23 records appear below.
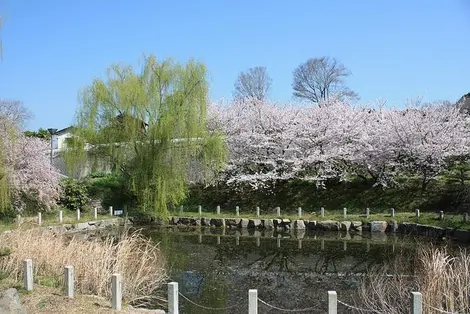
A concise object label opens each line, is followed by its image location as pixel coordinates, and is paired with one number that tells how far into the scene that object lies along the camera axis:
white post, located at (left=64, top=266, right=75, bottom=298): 6.80
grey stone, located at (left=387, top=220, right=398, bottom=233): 16.80
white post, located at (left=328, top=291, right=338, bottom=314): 6.12
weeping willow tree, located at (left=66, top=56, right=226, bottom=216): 19.48
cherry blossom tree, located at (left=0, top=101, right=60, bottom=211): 18.14
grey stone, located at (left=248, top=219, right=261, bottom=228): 18.62
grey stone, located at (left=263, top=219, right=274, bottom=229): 18.44
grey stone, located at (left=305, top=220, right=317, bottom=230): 17.75
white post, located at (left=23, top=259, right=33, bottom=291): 7.04
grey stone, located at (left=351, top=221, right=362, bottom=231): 17.28
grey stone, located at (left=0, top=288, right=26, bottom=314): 5.64
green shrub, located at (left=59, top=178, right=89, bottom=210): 20.98
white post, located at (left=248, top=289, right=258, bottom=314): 6.17
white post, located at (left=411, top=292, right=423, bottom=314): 5.68
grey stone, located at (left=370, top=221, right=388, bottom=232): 17.00
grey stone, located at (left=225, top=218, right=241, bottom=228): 18.91
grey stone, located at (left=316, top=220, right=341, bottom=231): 17.34
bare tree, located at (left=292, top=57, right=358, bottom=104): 39.84
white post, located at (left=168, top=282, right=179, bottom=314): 6.57
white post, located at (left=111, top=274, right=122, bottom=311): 6.47
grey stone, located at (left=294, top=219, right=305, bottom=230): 17.95
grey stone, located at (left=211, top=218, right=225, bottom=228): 19.06
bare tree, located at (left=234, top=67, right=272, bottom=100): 40.52
